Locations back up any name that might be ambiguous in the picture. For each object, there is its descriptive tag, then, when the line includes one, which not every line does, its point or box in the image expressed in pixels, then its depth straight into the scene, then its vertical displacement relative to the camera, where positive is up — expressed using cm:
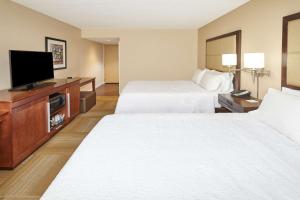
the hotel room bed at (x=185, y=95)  339 -20
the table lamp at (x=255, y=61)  261 +28
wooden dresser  226 -48
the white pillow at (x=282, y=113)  156 -25
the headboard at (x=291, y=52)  221 +34
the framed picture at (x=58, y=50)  428 +72
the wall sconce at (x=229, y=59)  338 +39
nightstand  249 -26
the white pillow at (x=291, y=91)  204 -8
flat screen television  280 +25
